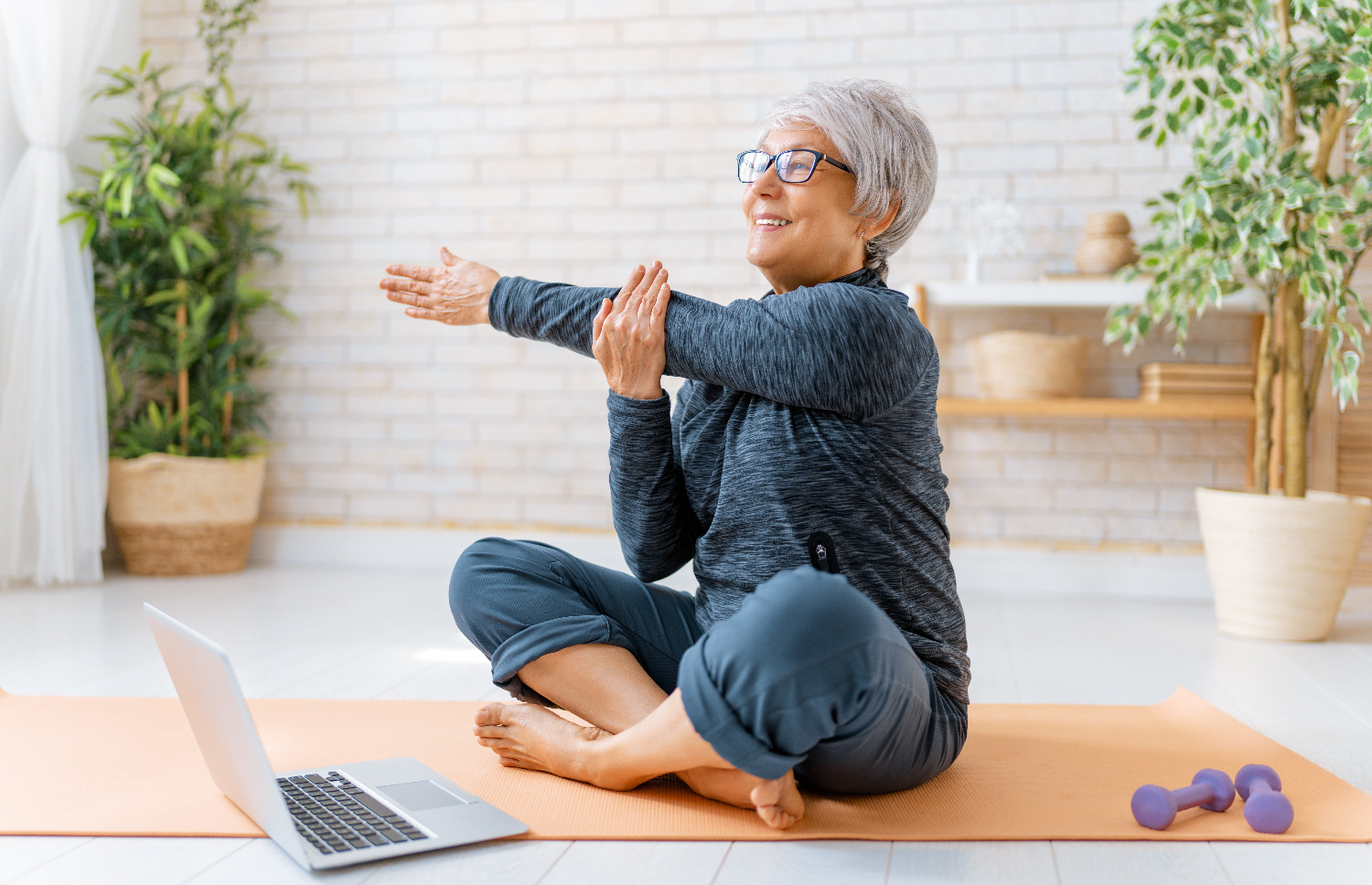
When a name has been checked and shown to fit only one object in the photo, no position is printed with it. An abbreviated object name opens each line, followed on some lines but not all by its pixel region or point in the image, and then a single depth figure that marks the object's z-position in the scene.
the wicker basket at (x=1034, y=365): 3.28
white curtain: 3.36
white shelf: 3.23
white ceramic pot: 2.79
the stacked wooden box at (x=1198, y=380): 3.26
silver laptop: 1.21
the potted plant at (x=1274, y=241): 2.70
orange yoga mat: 1.38
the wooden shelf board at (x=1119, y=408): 3.20
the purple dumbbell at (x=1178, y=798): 1.38
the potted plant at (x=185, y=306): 3.62
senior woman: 1.36
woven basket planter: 3.63
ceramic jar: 3.29
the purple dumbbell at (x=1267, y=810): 1.37
